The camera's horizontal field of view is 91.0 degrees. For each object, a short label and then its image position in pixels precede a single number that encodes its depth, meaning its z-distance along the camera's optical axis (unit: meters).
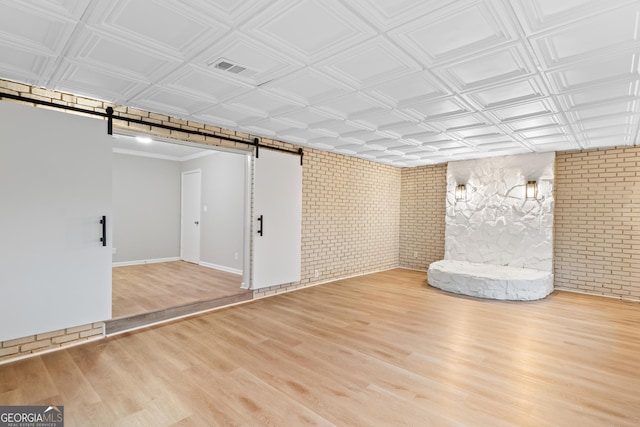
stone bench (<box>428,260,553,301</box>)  5.19
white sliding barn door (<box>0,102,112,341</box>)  2.90
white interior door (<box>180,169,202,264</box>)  7.62
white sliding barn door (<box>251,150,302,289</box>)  5.06
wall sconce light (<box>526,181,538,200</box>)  5.84
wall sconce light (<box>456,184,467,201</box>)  6.75
